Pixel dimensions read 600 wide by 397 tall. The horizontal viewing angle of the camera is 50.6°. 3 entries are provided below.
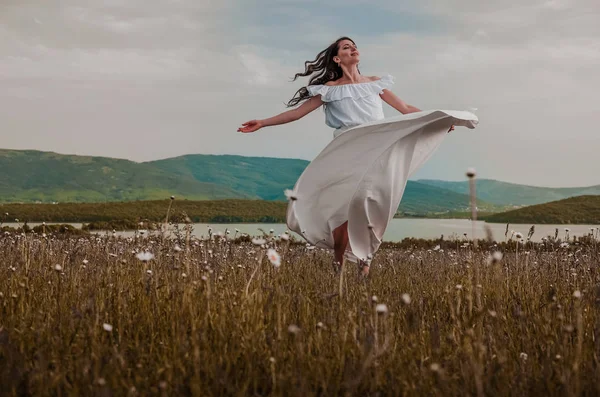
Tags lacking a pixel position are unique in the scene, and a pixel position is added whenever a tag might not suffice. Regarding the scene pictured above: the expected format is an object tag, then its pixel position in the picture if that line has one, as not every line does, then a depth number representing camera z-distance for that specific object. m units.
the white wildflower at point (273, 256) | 4.15
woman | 7.68
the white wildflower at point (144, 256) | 4.15
